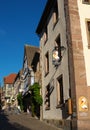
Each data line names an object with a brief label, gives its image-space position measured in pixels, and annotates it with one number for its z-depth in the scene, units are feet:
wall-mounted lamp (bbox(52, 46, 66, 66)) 24.33
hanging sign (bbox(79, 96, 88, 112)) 18.95
